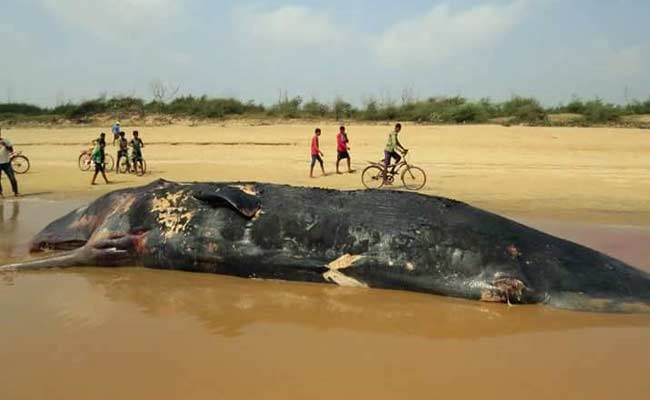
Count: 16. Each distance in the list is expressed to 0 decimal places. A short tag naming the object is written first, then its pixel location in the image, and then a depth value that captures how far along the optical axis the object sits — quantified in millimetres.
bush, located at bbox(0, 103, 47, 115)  52469
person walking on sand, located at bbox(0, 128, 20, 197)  15906
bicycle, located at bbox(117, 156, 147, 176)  22312
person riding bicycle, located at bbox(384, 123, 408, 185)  19016
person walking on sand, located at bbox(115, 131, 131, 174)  22594
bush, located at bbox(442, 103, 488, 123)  37969
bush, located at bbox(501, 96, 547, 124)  37219
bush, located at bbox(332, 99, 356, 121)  42125
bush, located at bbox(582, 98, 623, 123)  36562
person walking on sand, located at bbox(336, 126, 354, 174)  21827
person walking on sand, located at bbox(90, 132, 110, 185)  18844
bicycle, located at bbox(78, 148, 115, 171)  23900
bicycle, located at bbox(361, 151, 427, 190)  18844
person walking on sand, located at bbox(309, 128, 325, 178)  21166
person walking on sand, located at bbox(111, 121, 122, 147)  29772
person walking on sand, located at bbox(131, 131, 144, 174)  22097
